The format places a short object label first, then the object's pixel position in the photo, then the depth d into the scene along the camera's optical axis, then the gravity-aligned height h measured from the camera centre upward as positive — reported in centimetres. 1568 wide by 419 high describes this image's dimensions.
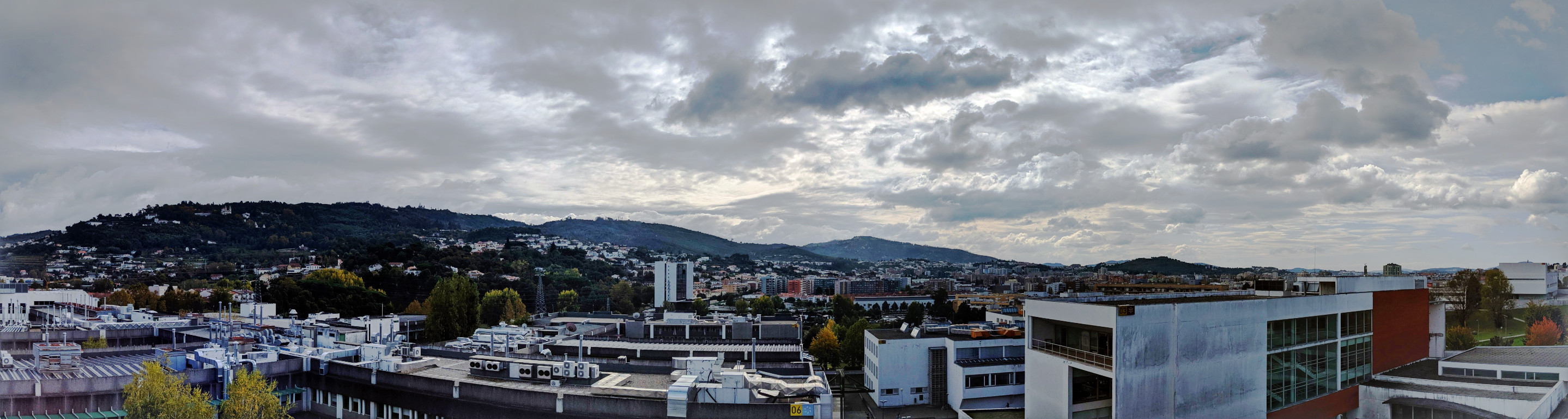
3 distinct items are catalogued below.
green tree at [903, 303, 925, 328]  8506 -949
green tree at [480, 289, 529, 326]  7719 -776
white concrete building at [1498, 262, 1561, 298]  7056 -372
